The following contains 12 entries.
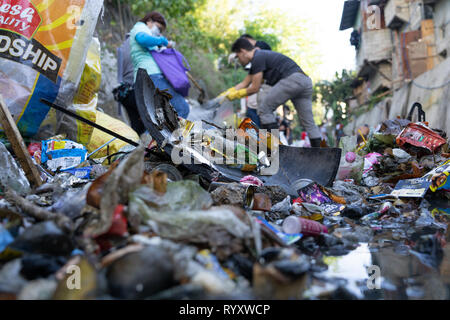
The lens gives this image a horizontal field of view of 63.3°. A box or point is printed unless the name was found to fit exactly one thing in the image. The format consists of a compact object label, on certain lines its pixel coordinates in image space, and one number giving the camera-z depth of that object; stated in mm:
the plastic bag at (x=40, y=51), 2584
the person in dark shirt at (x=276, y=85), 4309
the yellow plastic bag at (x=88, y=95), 3271
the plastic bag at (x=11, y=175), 2014
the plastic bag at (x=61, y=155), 2766
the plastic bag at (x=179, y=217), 1273
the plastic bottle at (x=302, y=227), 1612
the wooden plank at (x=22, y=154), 2174
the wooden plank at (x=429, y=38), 9375
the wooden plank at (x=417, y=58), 9633
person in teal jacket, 3828
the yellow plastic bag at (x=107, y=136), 3432
